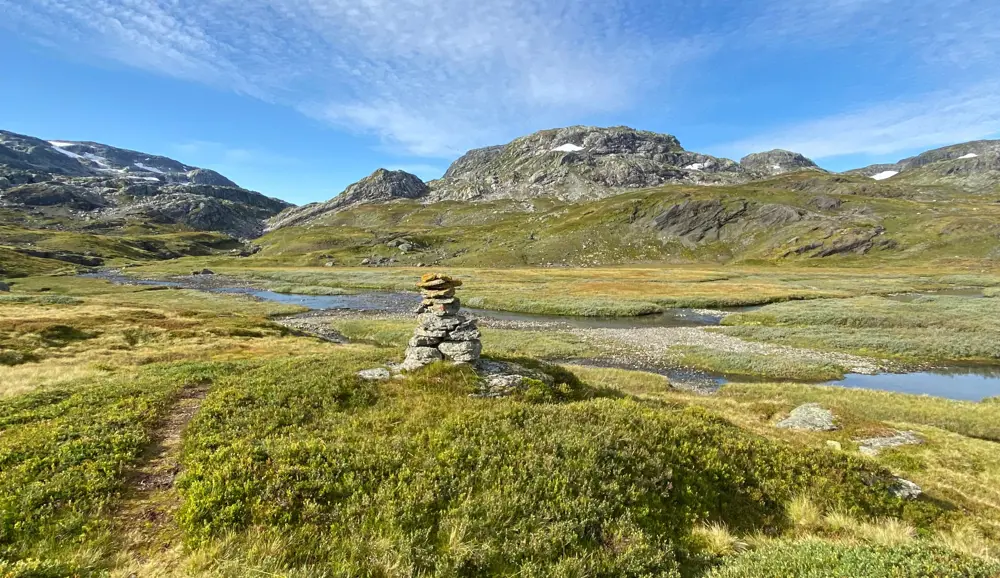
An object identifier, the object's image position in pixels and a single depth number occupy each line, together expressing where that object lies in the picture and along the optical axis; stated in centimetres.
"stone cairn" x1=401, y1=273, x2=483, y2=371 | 1858
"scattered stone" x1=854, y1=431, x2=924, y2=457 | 1847
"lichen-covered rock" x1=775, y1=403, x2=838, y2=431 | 2090
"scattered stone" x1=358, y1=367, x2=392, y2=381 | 1764
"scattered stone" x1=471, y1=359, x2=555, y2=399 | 1647
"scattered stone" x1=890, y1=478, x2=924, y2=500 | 1227
